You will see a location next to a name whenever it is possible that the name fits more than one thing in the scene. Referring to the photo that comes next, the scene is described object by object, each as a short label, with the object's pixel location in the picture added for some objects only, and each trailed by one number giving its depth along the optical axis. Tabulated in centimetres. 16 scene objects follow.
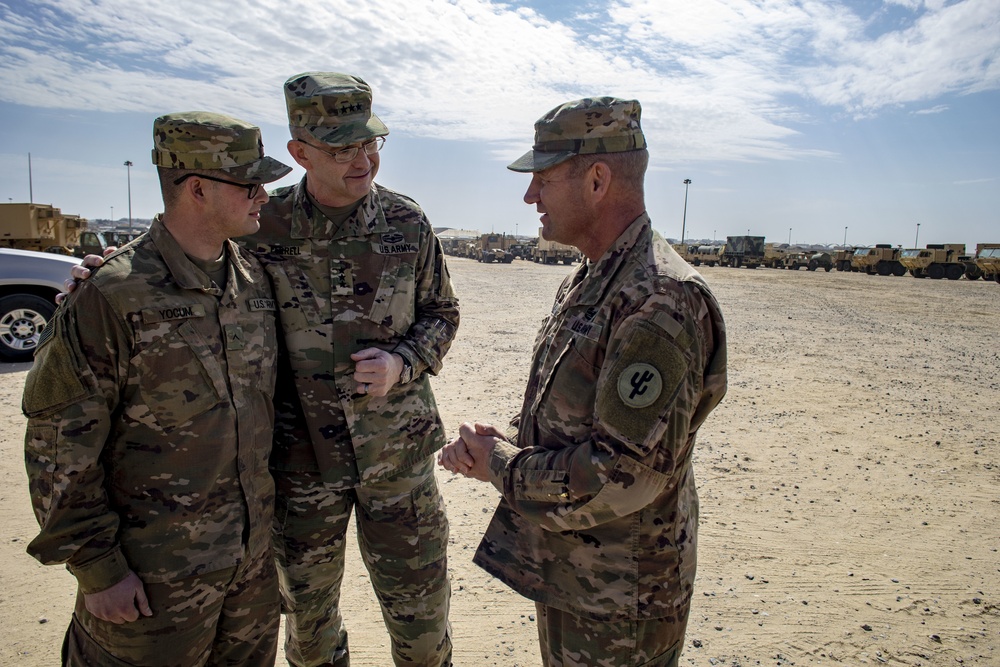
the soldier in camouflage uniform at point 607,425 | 164
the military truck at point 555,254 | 4234
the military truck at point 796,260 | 4559
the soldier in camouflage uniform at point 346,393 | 242
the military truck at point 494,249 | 4303
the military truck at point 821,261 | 4416
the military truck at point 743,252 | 4559
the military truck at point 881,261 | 3866
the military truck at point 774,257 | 4597
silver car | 804
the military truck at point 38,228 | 1755
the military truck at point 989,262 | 3198
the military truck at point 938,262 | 3475
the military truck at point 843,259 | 4288
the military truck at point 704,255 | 4819
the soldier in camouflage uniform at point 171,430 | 179
